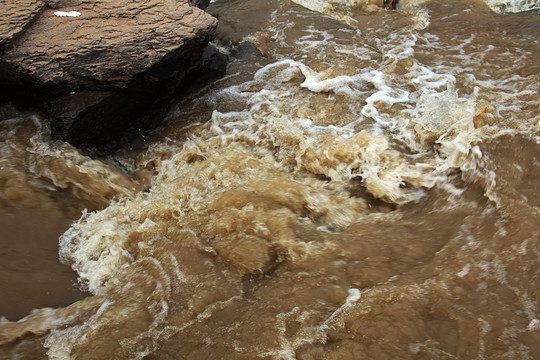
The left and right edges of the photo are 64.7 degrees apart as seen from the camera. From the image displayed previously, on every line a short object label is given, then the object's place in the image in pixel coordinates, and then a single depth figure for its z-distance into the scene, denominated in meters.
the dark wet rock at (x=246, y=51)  6.24
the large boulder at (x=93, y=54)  4.26
